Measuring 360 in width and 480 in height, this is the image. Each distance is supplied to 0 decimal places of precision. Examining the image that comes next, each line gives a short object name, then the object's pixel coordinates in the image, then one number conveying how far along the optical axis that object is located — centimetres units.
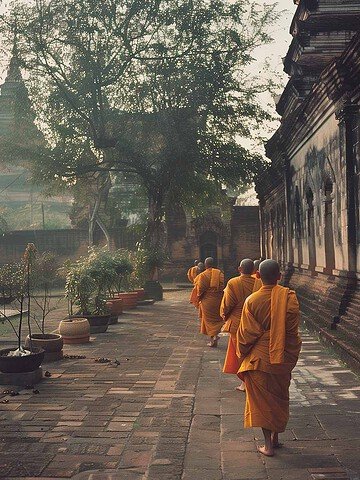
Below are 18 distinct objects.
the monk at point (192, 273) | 1941
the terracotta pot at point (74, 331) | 1121
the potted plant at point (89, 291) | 1303
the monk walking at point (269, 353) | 495
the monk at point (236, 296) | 764
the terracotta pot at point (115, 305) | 1609
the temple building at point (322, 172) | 967
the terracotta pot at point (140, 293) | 2058
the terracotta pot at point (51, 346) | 939
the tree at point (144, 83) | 2123
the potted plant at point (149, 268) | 2186
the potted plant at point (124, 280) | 1684
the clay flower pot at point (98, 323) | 1292
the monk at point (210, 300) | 1081
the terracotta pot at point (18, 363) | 771
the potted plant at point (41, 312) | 941
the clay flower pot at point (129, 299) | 1892
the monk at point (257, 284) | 777
